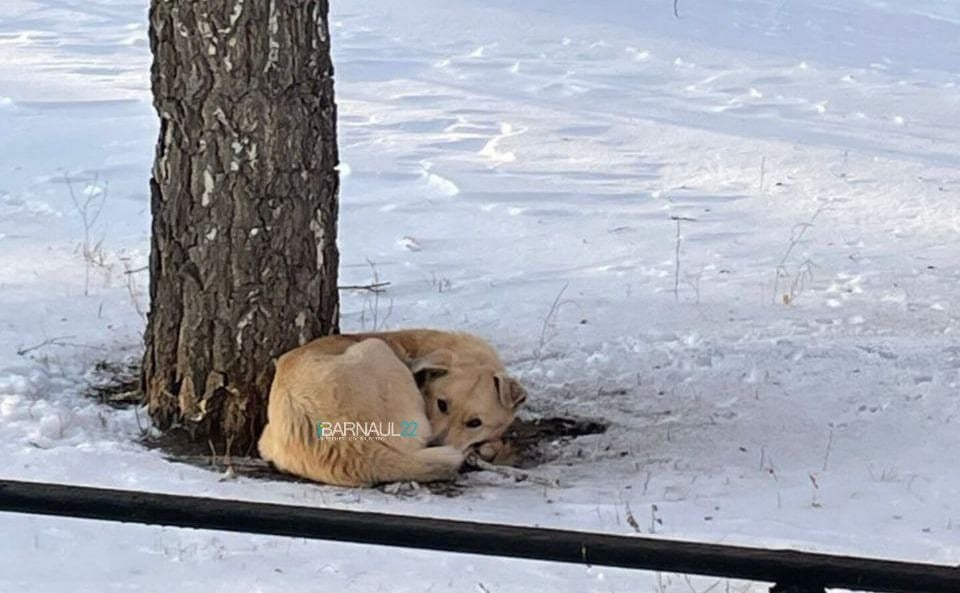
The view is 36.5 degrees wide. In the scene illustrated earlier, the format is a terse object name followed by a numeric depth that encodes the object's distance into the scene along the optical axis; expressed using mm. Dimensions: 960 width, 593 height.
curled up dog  5352
